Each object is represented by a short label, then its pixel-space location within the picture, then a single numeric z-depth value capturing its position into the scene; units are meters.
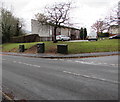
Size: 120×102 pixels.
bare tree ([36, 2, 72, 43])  18.58
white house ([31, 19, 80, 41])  39.95
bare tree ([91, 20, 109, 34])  57.29
